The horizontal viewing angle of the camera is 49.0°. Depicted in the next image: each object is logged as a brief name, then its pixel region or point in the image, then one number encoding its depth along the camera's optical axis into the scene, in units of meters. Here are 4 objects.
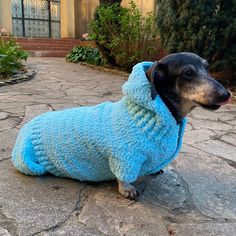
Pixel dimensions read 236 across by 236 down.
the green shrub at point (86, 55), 7.14
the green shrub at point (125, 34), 5.80
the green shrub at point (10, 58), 4.87
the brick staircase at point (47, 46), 8.90
